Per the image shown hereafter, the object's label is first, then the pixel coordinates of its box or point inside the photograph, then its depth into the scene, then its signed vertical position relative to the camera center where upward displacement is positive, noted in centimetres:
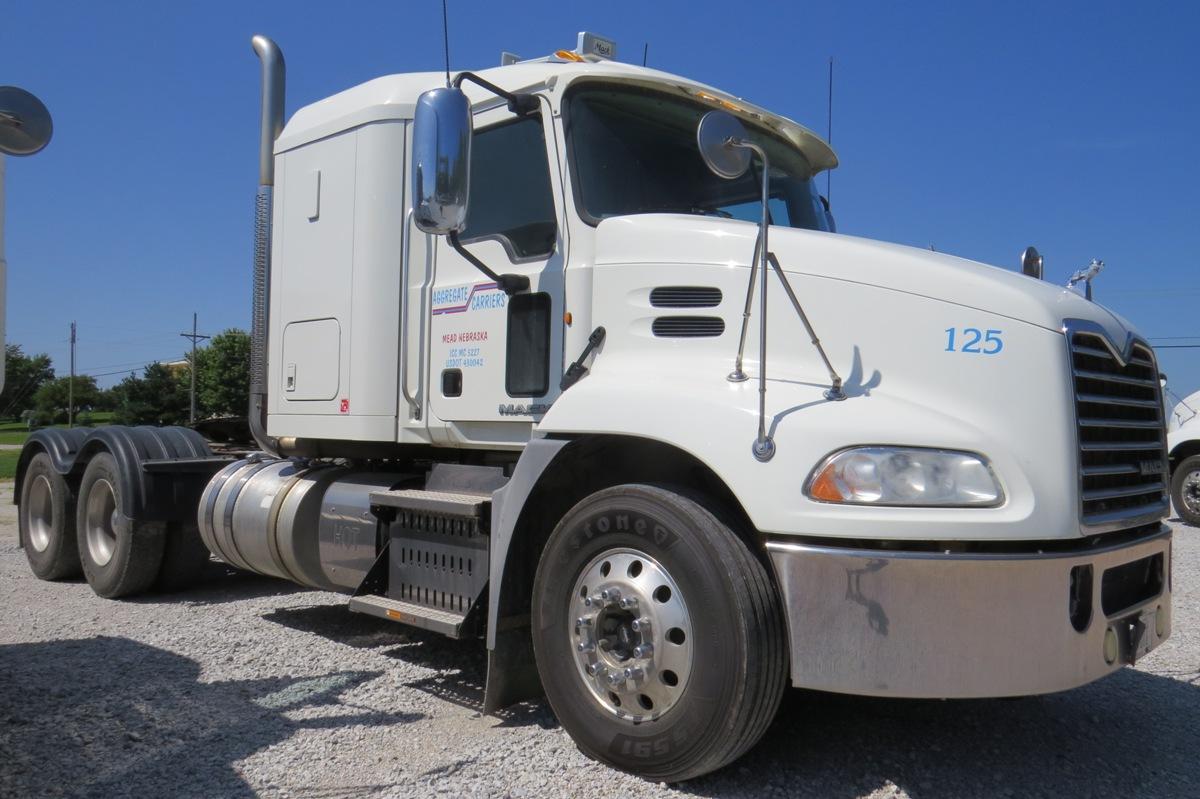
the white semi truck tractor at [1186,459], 1295 -48
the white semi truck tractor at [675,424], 313 -3
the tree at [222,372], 5947 +228
